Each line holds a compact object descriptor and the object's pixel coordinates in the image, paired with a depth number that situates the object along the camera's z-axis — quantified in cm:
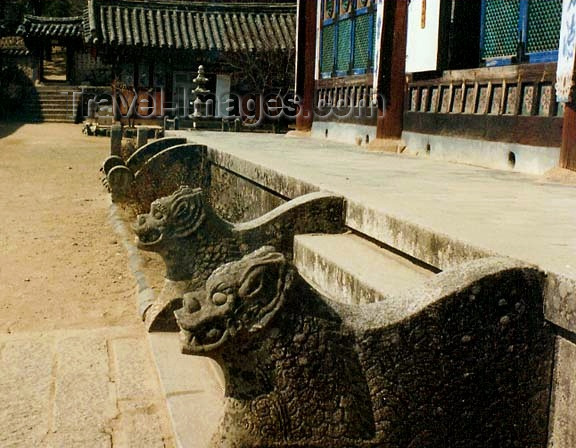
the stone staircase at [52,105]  3062
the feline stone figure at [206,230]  402
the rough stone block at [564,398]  228
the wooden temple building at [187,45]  2516
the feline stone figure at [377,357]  221
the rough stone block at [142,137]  1180
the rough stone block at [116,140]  1157
